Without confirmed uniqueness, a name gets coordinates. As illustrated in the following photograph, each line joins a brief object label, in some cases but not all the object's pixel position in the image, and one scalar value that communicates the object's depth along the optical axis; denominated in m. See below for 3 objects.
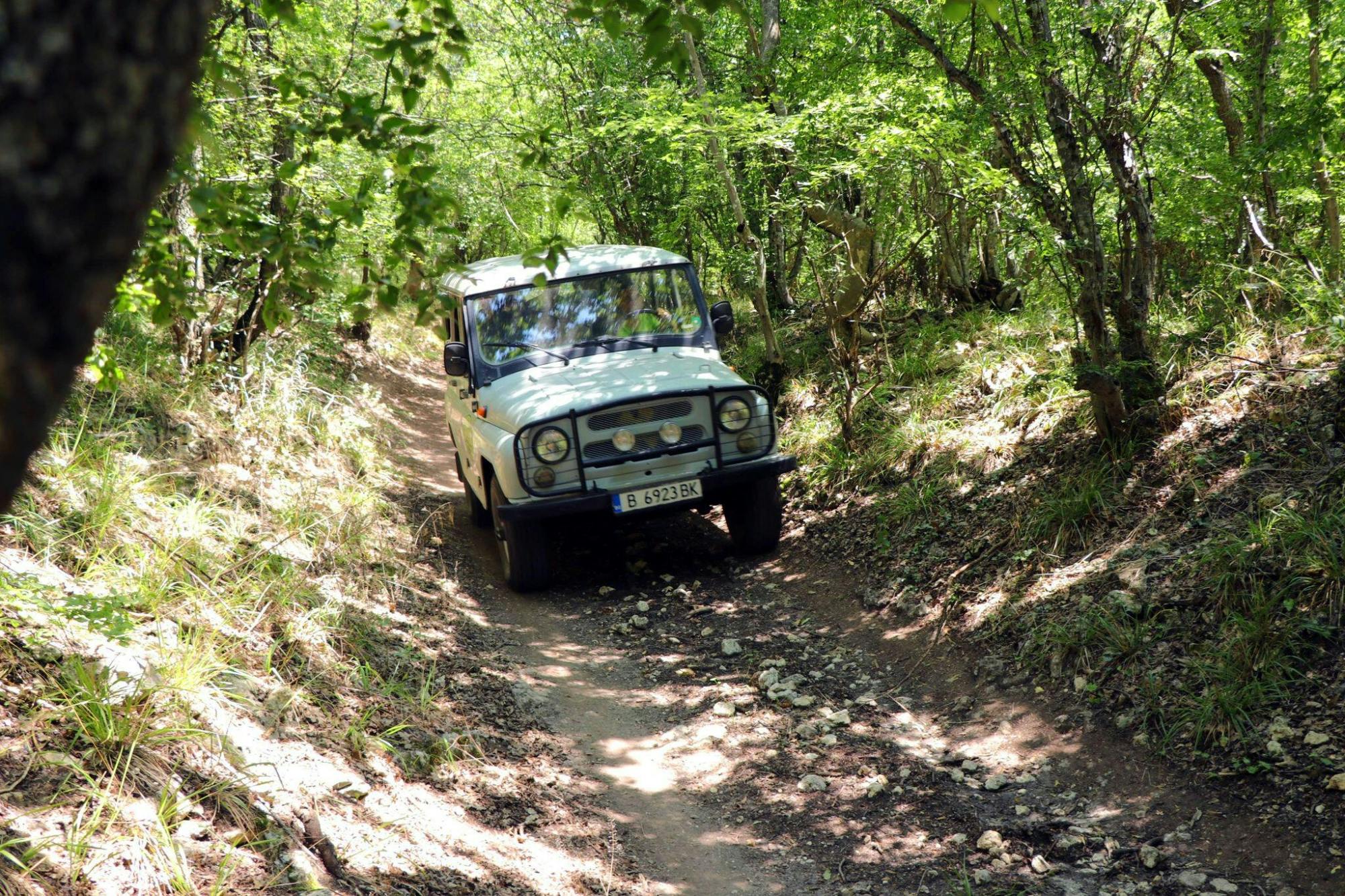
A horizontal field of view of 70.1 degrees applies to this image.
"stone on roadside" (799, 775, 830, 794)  3.92
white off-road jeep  5.91
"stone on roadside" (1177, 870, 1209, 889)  3.04
